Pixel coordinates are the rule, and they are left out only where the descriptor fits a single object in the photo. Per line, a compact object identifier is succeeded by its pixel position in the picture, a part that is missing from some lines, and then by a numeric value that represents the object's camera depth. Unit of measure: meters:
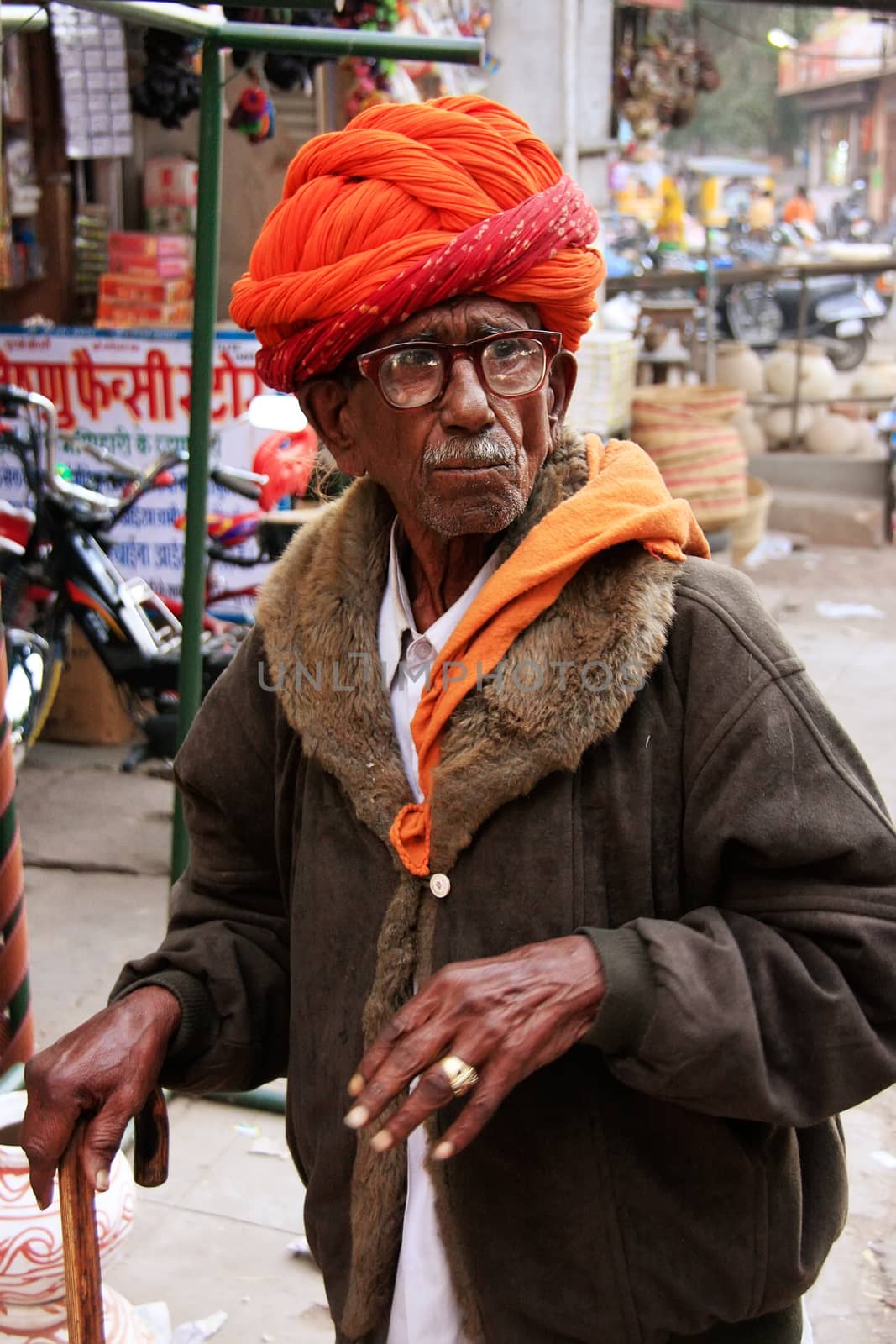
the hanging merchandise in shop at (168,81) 5.00
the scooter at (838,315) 16.39
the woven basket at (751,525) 7.70
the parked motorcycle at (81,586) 4.68
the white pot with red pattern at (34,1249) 2.04
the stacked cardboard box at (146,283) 5.39
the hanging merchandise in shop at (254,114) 5.20
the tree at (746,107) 34.43
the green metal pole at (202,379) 2.63
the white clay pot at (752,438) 10.84
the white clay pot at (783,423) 11.00
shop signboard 5.14
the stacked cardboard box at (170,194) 5.75
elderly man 1.17
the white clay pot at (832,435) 10.74
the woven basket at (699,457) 7.27
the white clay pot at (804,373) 11.12
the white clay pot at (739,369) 11.38
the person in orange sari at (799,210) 26.12
